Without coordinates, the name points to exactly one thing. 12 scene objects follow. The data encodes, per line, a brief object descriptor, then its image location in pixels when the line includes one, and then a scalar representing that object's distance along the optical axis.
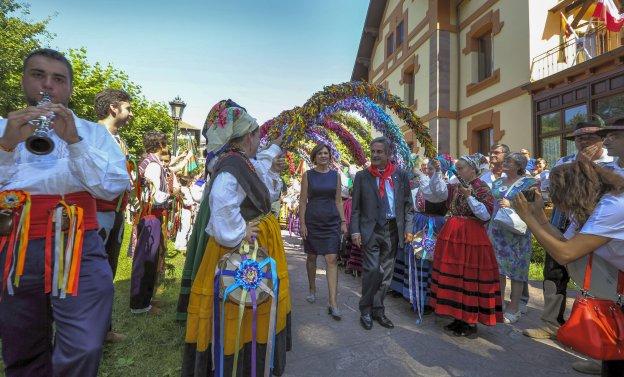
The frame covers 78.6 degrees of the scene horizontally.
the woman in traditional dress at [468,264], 3.75
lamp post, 10.38
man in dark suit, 4.09
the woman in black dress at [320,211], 4.59
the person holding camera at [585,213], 1.97
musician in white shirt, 1.70
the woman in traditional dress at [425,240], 4.42
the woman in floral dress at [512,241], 4.10
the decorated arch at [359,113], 4.53
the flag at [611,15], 8.66
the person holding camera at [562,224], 3.66
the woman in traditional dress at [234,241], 2.31
